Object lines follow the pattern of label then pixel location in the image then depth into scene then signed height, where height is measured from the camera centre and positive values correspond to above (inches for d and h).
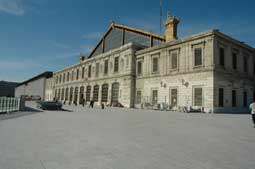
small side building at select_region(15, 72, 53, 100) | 3137.8 +162.0
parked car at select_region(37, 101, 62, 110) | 922.4 -42.2
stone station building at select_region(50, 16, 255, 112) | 948.6 +145.9
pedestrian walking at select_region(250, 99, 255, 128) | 428.3 -21.7
